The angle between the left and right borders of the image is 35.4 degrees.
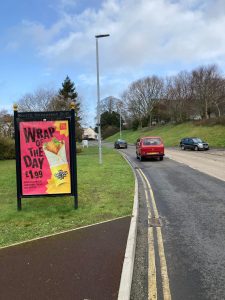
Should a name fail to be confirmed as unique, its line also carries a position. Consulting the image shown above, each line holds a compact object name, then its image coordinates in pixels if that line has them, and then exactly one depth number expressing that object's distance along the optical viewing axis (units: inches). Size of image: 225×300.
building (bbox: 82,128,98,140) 5984.3
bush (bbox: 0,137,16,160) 1363.2
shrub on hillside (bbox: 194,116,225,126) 2184.5
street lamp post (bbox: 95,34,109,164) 963.0
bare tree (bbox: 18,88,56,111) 2432.3
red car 1046.4
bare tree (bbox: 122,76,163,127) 3604.8
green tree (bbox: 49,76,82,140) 2119.8
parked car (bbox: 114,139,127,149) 2249.0
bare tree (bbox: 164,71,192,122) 2851.9
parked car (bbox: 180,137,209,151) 1656.4
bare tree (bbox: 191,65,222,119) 2468.0
